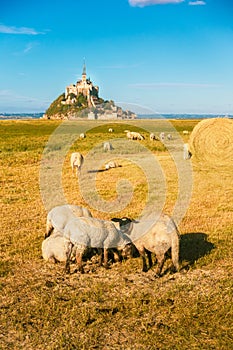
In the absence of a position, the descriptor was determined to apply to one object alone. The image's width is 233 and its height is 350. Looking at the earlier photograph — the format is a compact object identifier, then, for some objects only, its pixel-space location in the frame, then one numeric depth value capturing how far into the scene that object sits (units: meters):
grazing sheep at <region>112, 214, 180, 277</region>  8.26
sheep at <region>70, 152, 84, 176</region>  21.16
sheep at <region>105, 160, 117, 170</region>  23.51
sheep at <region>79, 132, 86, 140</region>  44.96
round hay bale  19.36
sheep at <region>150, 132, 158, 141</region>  41.23
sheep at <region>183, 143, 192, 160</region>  25.72
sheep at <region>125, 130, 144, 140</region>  39.50
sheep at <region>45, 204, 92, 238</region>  9.08
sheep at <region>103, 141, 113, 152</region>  31.23
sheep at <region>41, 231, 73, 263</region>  8.95
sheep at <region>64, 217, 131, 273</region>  8.38
